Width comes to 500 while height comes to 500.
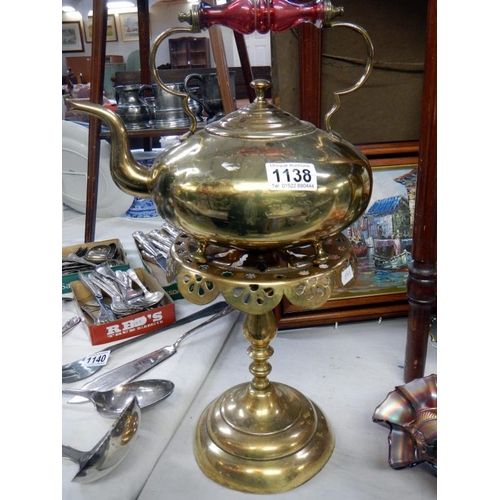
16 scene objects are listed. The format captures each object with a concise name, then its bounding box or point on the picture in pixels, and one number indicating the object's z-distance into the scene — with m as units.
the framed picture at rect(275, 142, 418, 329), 0.87
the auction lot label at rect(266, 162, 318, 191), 0.46
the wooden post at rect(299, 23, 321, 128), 0.75
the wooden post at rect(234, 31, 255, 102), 1.36
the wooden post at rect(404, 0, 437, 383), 0.64
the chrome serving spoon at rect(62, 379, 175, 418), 0.72
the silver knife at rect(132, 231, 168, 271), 1.11
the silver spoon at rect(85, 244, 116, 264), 1.16
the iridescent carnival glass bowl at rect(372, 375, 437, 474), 0.61
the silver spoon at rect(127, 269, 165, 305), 0.96
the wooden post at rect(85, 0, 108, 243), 1.12
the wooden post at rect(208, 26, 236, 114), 1.00
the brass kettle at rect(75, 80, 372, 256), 0.46
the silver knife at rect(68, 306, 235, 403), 0.77
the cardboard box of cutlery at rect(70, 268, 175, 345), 0.90
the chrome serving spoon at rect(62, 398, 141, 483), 0.58
